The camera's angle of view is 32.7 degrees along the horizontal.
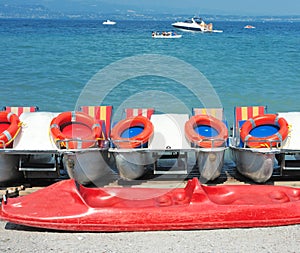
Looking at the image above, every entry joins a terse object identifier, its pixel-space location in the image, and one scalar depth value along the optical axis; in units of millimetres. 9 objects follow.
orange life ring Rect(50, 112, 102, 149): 6561
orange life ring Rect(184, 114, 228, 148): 6664
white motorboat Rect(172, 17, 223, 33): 58316
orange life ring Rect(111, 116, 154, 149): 6684
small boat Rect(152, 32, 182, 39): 43875
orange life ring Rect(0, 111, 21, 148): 6625
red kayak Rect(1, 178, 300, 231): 5223
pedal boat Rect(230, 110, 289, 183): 6602
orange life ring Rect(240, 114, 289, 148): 6624
